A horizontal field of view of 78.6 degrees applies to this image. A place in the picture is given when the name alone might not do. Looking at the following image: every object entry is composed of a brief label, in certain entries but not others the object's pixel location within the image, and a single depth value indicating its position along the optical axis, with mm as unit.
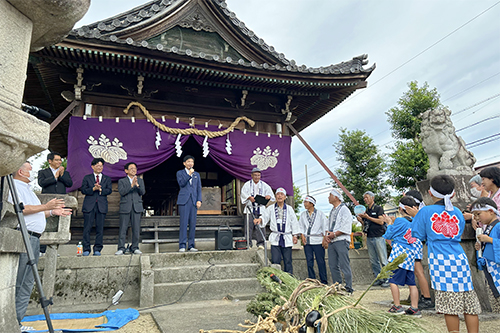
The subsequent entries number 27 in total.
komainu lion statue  5059
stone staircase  4852
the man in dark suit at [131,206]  5871
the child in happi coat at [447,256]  2922
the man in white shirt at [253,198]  6914
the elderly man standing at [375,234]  6367
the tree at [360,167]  17953
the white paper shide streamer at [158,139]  7434
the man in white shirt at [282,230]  5738
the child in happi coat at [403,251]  3998
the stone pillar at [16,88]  1431
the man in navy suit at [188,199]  6176
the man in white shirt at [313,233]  5785
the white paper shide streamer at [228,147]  8023
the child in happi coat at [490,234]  3148
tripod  2057
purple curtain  6793
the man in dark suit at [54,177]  5387
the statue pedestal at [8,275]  1704
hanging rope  7441
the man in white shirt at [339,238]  5180
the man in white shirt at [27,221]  2876
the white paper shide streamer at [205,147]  7801
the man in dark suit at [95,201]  5819
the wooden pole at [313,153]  8094
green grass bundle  1549
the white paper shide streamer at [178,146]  7602
